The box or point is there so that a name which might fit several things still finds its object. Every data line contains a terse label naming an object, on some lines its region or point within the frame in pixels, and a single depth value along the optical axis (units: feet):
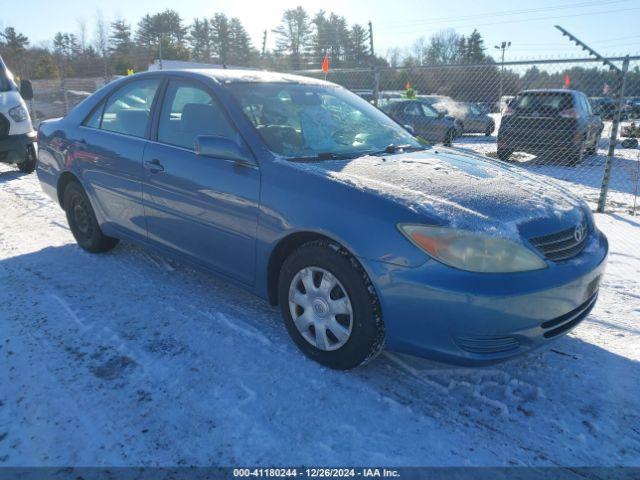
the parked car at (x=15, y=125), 25.11
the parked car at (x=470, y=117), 56.85
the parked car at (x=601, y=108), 42.14
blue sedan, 7.41
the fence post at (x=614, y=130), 18.86
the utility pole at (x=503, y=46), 138.33
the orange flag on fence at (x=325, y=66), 30.65
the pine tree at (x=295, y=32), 215.10
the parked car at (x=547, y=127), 33.22
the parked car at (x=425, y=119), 45.70
